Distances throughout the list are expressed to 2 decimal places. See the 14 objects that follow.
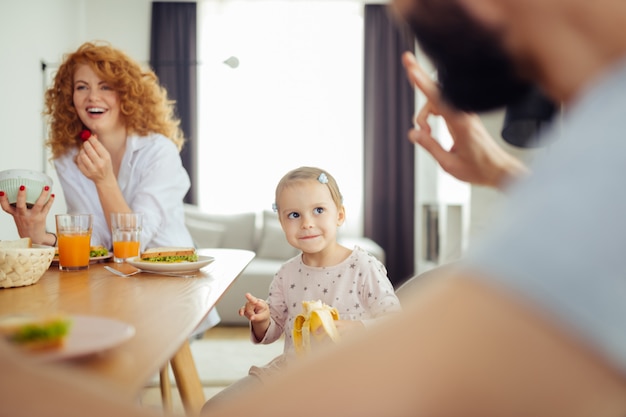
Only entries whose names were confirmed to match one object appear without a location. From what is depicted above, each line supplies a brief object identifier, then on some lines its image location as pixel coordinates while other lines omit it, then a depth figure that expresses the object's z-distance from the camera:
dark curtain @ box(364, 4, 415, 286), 6.10
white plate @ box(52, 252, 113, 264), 1.60
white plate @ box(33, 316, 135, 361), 0.57
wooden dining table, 0.62
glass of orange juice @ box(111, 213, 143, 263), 1.67
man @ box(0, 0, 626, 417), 0.29
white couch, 5.12
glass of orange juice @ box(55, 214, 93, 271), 1.49
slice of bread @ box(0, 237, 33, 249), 1.33
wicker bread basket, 1.13
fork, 1.37
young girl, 1.55
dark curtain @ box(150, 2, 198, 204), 5.93
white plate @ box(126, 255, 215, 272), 1.38
